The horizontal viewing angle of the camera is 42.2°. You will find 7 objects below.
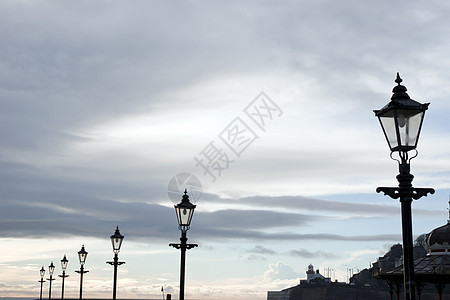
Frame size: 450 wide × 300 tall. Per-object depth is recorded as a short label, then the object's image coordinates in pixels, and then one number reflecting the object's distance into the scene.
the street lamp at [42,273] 58.38
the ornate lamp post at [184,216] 19.97
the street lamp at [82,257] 36.57
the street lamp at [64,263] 43.78
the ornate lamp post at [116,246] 30.00
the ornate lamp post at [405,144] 9.72
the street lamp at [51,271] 51.05
